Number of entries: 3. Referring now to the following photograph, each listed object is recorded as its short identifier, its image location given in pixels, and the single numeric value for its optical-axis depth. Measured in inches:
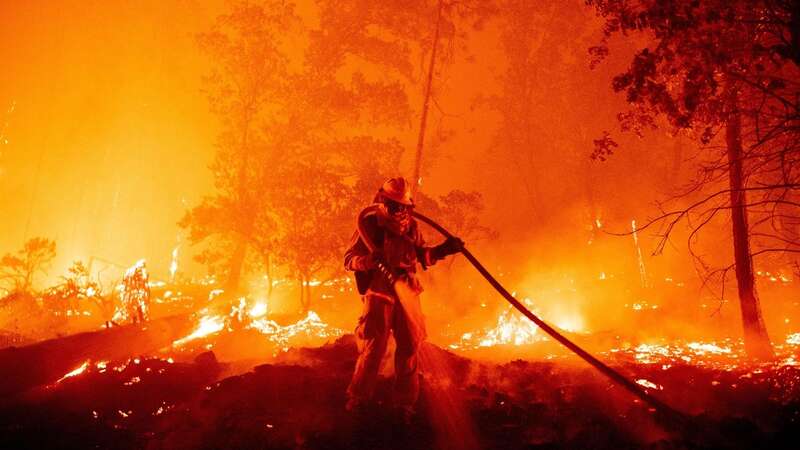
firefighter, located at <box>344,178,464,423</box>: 214.5
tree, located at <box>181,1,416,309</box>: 773.9
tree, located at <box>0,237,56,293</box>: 811.4
